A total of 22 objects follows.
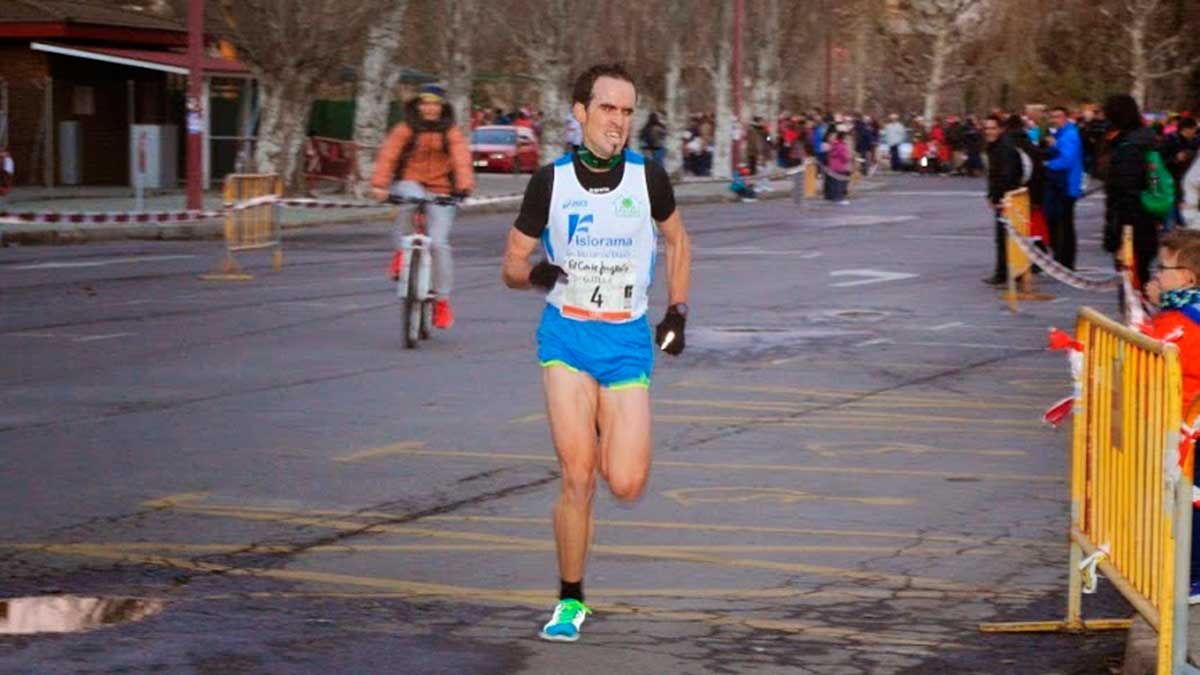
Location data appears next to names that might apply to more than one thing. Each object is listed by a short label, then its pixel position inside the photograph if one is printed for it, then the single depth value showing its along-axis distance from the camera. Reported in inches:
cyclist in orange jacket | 627.2
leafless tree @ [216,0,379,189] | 1451.8
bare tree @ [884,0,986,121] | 3508.9
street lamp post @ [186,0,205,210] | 1268.5
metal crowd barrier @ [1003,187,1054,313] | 808.3
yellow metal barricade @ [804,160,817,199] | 1820.9
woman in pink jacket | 1732.3
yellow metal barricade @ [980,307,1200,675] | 236.5
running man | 278.7
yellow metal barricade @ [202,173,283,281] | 898.7
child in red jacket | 284.2
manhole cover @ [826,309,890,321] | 749.3
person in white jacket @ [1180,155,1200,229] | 649.0
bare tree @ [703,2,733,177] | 2303.2
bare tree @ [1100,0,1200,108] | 3078.2
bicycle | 620.4
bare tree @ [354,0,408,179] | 1635.1
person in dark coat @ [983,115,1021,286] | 861.8
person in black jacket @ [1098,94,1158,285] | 754.2
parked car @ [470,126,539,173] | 2471.7
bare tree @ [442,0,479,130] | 1877.5
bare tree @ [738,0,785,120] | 2503.7
